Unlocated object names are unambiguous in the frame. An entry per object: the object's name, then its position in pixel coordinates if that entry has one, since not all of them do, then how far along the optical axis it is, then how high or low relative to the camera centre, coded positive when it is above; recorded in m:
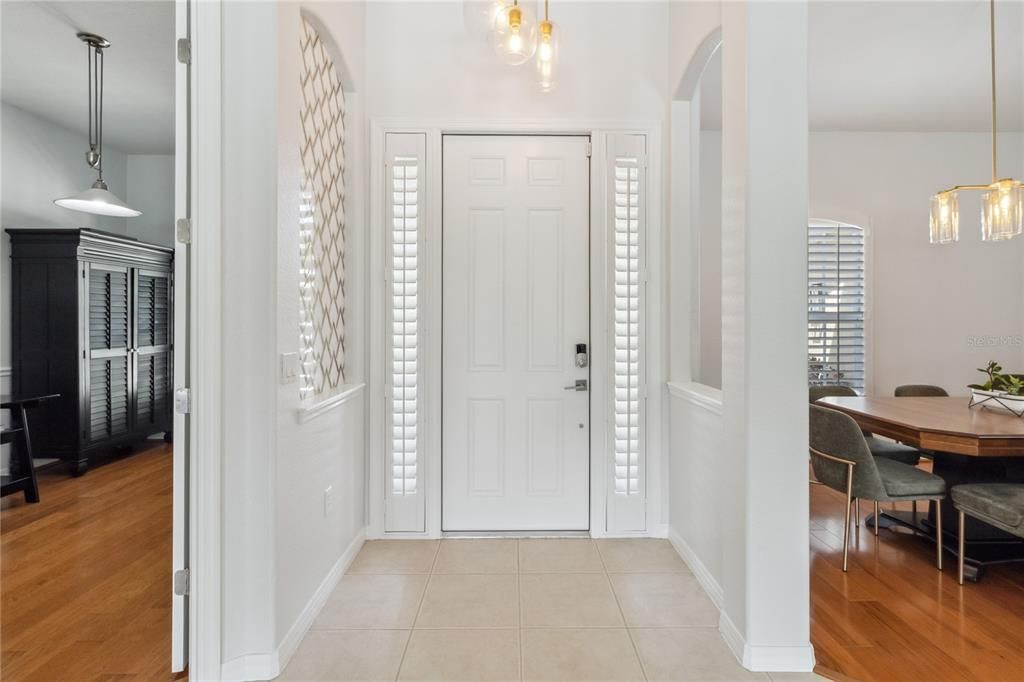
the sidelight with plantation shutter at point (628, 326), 3.04 +0.07
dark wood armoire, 4.22 +0.02
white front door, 3.08 +0.04
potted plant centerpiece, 3.00 -0.32
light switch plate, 1.92 -0.11
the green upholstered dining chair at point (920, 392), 4.08 -0.41
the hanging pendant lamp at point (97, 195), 3.77 +1.08
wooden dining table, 2.50 -0.52
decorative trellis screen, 2.28 +0.54
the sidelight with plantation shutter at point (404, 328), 3.00 +0.06
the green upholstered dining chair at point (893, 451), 3.55 -0.76
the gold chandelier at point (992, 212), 3.25 +0.81
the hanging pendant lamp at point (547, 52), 2.45 +1.35
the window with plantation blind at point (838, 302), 5.05 +0.35
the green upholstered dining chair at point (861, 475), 2.72 -0.73
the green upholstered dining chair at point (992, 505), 2.38 -0.79
